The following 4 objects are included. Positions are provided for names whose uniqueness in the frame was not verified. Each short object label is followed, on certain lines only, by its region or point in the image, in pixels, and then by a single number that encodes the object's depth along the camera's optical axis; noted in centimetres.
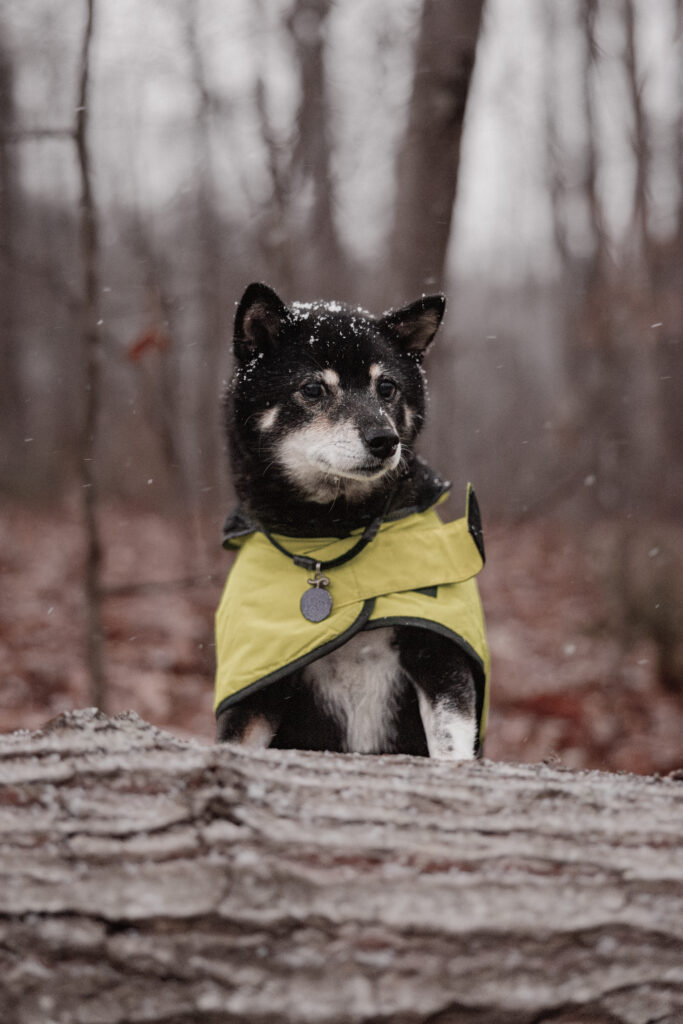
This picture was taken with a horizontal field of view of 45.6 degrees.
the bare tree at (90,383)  386
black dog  246
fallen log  152
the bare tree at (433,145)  394
